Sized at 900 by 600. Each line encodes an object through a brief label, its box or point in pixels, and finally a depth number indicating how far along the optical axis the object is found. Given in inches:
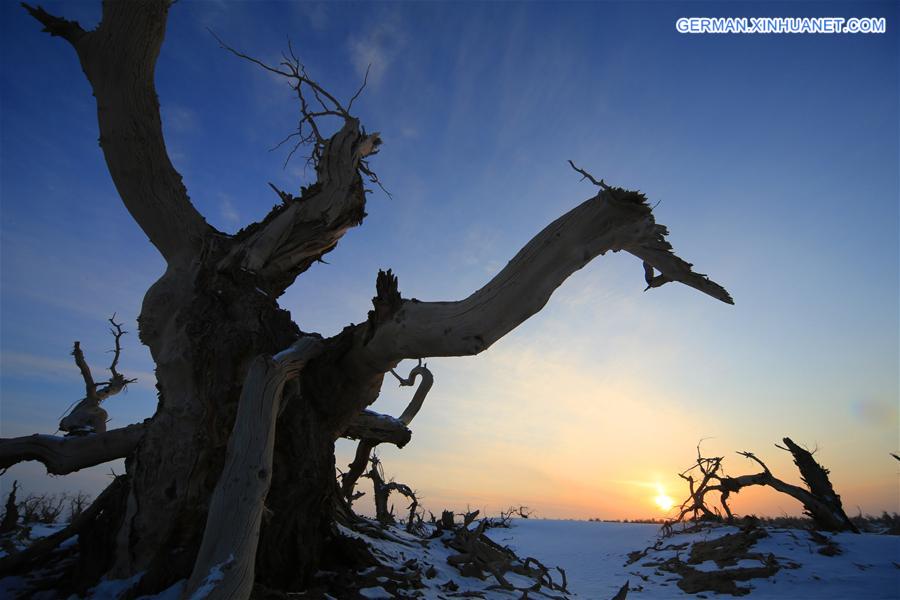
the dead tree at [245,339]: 126.2
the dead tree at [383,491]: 360.5
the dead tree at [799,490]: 378.0
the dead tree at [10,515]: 239.7
